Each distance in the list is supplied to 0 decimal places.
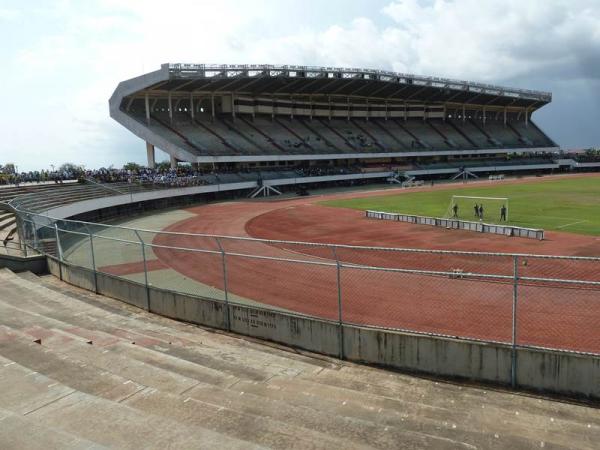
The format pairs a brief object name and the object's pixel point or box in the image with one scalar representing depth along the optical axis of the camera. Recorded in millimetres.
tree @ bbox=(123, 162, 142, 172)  74619
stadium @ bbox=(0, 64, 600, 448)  6605
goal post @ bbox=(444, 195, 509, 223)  32812
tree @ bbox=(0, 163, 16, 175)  45875
